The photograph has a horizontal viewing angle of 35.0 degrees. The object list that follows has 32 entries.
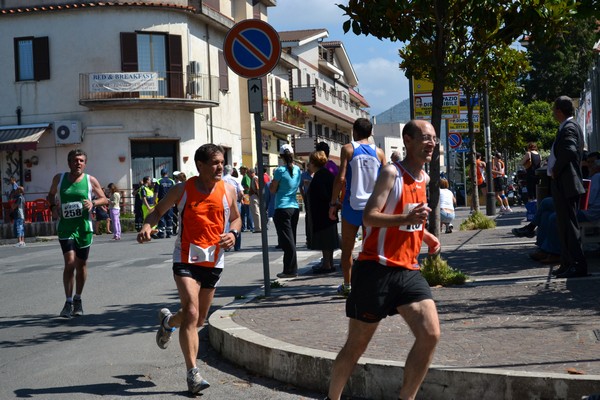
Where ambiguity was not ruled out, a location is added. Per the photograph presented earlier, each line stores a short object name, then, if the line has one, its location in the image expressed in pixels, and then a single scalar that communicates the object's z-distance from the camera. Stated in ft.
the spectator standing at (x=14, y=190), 90.81
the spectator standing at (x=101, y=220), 104.94
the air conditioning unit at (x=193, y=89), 131.85
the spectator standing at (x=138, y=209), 101.50
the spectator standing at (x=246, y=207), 93.15
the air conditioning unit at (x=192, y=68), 132.82
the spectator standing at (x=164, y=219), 85.30
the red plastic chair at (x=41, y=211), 117.70
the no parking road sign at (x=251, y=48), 34.83
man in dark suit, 34.01
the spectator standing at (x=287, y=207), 43.60
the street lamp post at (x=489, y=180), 90.17
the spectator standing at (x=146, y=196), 95.66
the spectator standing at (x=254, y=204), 84.38
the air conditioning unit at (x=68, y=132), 127.95
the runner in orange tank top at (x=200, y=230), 23.68
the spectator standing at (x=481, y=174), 107.96
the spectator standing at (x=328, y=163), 43.52
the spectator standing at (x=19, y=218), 90.52
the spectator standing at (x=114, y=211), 93.45
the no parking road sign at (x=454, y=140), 104.01
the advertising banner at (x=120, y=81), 126.72
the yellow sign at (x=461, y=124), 94.02
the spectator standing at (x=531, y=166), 64.54
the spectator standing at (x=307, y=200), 44.53
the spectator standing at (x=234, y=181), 64.18
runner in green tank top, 35.24
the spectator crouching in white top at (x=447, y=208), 68.13
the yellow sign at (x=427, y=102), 71.77
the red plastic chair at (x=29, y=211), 119.03
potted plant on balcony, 176.38
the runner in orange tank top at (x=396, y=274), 17.47
